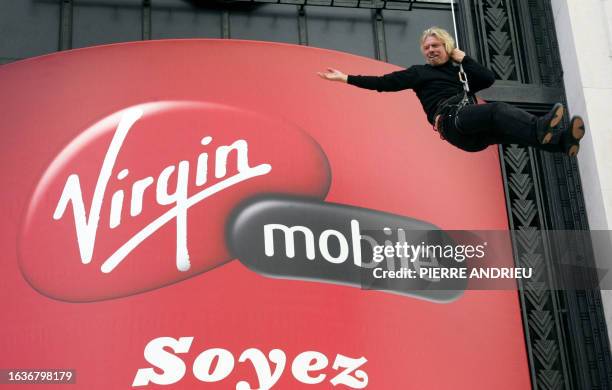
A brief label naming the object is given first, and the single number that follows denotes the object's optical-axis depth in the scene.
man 11.47
